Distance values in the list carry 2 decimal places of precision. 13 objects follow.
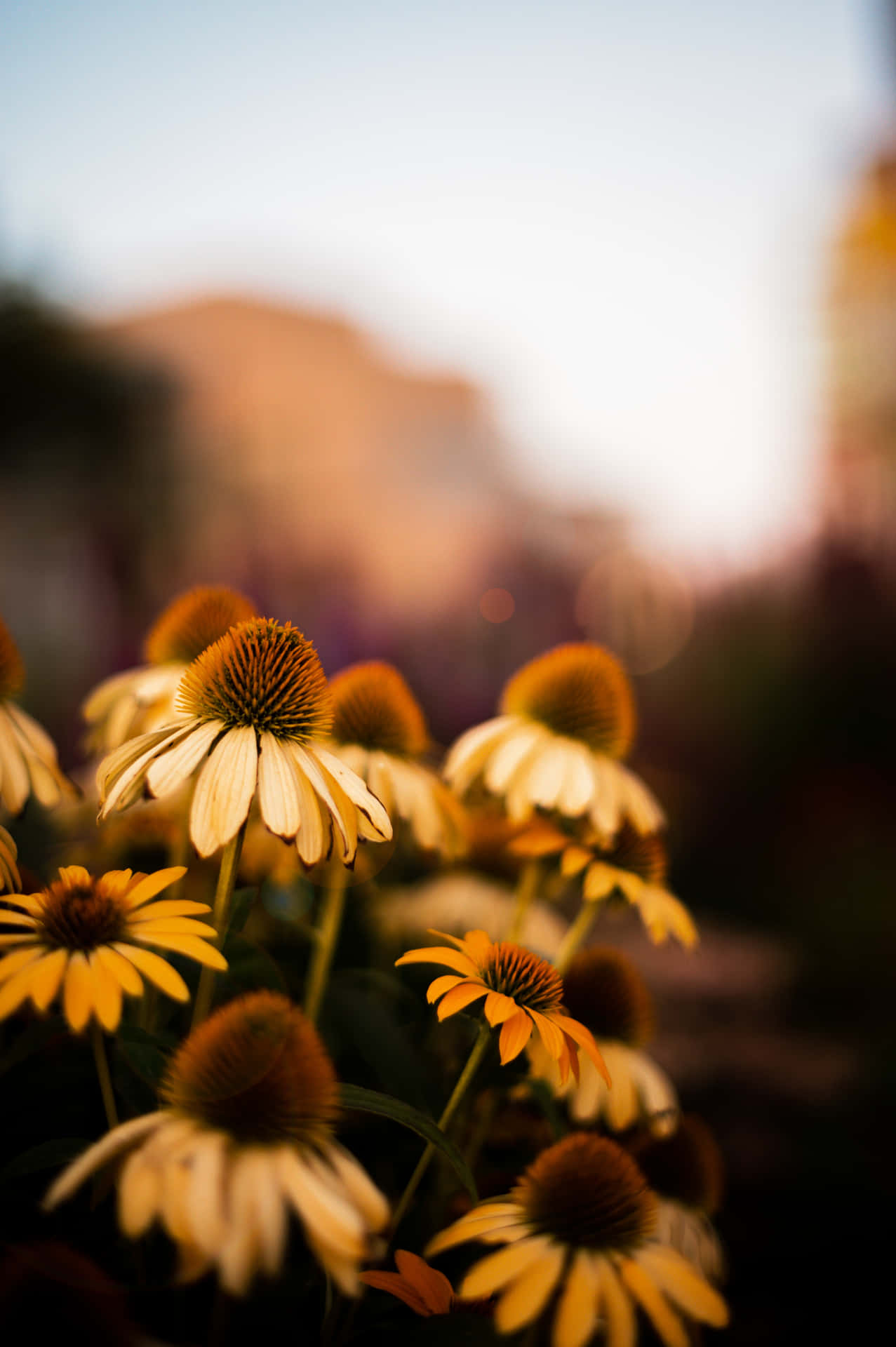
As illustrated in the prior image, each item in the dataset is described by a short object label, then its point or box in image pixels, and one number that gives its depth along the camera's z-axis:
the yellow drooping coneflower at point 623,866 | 0.40
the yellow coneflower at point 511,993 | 0.33
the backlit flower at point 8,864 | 0.34
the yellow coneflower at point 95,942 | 0.31
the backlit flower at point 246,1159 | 0.29
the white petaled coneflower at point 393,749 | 0.40
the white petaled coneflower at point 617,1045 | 0.38
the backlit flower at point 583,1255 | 0.31
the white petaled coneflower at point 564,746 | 0.40
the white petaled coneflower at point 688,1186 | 0.38
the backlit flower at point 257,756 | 0.33
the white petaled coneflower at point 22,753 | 0.37
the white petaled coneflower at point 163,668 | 0.41
